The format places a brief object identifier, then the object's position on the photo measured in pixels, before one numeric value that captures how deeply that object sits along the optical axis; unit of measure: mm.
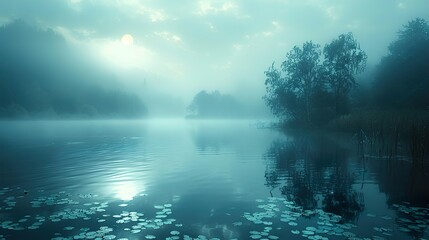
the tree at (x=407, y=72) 72319
